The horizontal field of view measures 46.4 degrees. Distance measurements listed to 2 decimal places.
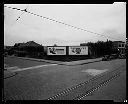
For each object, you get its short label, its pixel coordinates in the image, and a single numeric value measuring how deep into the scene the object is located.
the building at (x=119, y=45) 86.46
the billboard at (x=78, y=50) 43.75
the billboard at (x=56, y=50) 43.28
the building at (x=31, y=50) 51.12
